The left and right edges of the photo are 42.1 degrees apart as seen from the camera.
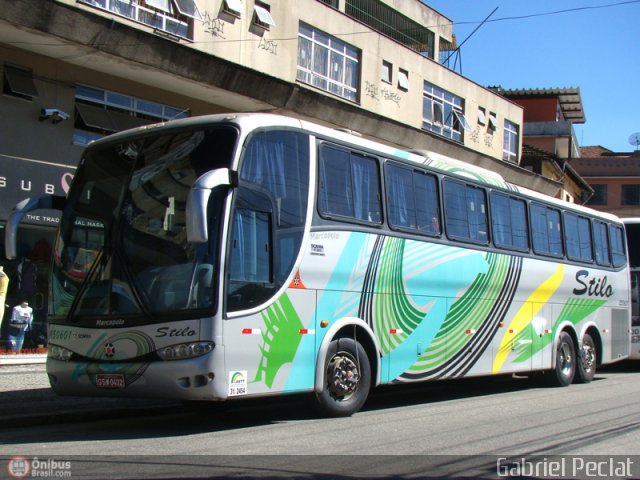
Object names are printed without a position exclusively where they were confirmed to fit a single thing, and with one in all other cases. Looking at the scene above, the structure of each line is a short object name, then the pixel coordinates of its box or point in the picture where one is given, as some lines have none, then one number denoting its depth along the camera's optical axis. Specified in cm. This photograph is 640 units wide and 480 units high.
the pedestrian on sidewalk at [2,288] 1516
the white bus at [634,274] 1964
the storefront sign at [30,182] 1580
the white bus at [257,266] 845
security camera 1659
